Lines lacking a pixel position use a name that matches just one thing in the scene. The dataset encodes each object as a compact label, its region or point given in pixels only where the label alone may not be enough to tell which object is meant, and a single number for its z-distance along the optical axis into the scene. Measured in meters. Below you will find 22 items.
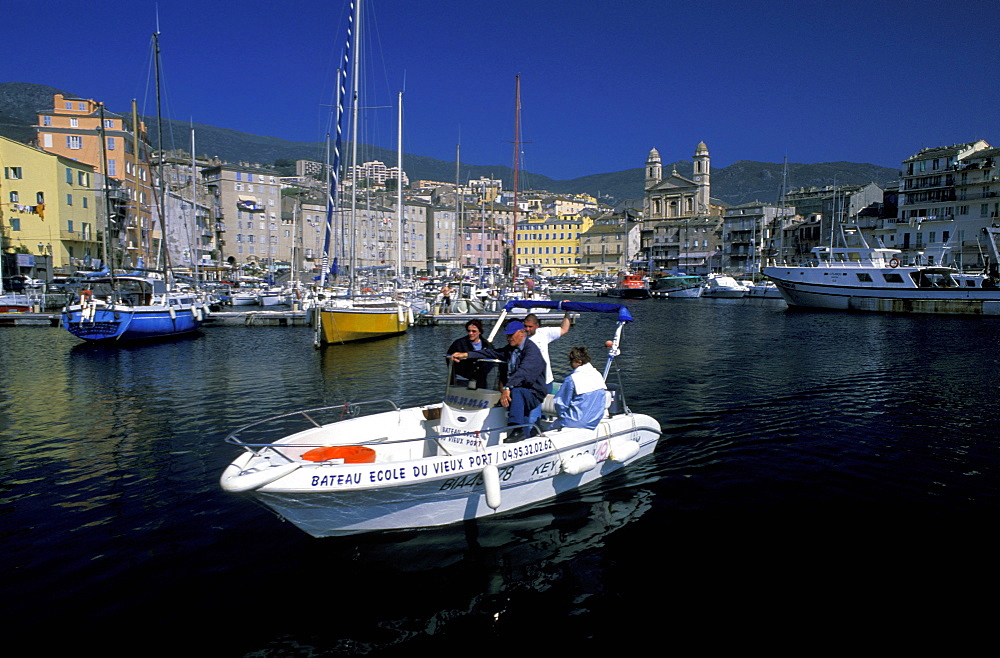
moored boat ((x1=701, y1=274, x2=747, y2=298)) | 100.12
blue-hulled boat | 33.00
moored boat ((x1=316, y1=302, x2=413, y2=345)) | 34.06
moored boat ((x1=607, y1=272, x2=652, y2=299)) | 104.47
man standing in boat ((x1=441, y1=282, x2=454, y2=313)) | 54.29
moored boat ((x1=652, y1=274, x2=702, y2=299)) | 101.41
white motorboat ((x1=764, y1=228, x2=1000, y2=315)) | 58.53
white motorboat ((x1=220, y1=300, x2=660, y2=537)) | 7.99
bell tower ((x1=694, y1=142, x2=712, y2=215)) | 183.75
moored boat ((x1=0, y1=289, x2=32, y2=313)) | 48.22
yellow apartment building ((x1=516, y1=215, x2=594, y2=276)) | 167.12
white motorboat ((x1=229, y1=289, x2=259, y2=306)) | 63.47
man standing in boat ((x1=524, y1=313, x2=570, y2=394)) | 11.17
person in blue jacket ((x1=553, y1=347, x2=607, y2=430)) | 10.58
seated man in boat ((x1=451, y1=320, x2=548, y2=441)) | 10.45
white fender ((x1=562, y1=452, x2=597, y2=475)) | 9.88
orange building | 70.94
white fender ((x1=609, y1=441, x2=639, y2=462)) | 10.92
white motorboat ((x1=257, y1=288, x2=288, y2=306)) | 62.25
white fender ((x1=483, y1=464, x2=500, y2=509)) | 8.47
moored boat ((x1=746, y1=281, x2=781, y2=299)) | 95.35
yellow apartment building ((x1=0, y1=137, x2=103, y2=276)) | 60.16
